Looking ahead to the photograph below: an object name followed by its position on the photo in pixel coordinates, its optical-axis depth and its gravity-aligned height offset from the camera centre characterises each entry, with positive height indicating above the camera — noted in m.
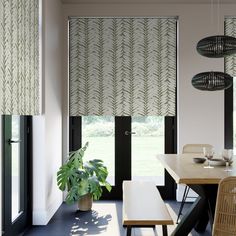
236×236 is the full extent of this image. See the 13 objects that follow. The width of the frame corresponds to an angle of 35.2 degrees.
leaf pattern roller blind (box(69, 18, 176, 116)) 5.40 +0.69
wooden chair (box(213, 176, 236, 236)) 2.28 -0.60
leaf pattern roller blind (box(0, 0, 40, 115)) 2.95 +0.51
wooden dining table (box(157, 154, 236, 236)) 2.59 -0.46
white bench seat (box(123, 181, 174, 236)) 2.80 -0.79
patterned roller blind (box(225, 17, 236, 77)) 5.37 +0.81
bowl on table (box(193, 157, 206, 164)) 3.42 -0.43
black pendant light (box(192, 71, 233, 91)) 3.54 +0.31
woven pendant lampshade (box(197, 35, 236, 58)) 3.35 +0.61
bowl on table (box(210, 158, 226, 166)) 3.28 -0.44
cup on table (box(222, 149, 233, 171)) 3.30 -0.39
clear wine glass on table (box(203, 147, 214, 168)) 3.39 -0.36
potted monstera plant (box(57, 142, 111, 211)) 4.62 -0.83
